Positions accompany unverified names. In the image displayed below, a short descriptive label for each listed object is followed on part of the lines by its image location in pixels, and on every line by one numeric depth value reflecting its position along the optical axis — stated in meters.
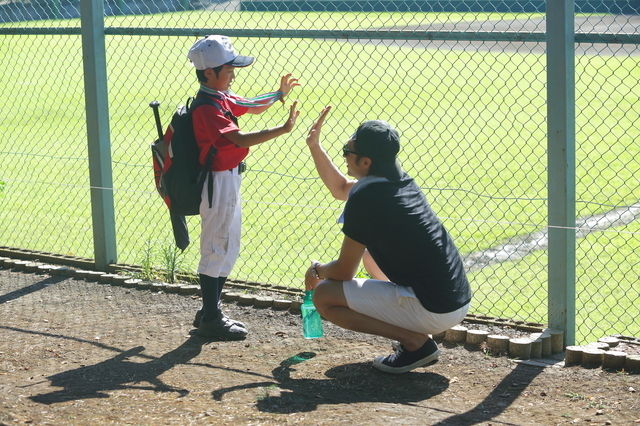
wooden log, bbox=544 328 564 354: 9.23
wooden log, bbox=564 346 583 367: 8.86
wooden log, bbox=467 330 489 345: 9.46
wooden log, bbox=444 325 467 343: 9.59
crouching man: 8.02
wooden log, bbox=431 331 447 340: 9.75
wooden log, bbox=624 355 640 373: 8.59
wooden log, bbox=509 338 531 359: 9.06
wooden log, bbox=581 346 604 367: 8.77
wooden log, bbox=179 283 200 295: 11.63
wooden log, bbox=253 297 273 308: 11.08
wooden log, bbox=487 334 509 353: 9.25
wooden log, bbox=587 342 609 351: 9.05
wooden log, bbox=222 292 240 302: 11.36
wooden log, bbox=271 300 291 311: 10.94
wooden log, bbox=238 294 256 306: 11.18
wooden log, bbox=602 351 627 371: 8.66
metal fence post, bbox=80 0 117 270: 12.05
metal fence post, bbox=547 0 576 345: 8.80
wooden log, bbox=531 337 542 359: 9.12
